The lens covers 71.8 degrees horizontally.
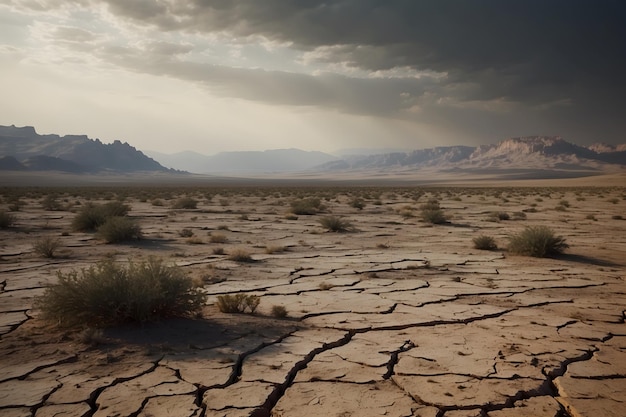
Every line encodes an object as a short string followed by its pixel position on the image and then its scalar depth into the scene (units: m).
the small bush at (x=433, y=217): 16.75
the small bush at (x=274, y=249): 10.46
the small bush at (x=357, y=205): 24.25
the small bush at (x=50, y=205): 22.01
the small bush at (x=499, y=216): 18.08
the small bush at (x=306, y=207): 20.69
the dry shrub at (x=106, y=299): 4.82
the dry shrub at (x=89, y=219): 14.05
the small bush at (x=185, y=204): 23.64
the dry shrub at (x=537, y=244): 9.90
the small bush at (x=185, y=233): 13.26
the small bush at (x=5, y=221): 13.72
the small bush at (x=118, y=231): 11.64
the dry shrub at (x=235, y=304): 5.56
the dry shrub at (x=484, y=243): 10.95
